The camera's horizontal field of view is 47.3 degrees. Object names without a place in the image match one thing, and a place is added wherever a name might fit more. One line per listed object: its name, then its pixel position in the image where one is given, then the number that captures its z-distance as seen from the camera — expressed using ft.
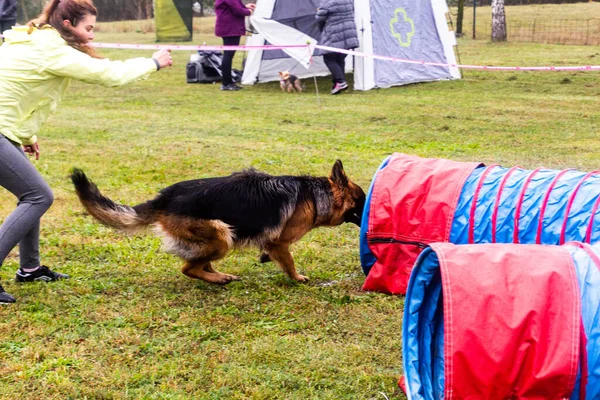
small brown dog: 47.67
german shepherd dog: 14.75
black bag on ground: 52.03
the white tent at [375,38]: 44.27
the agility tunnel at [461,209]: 13.33
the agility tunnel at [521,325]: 8.63
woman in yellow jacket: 13.09
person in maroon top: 45.01
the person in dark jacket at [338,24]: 42.55
